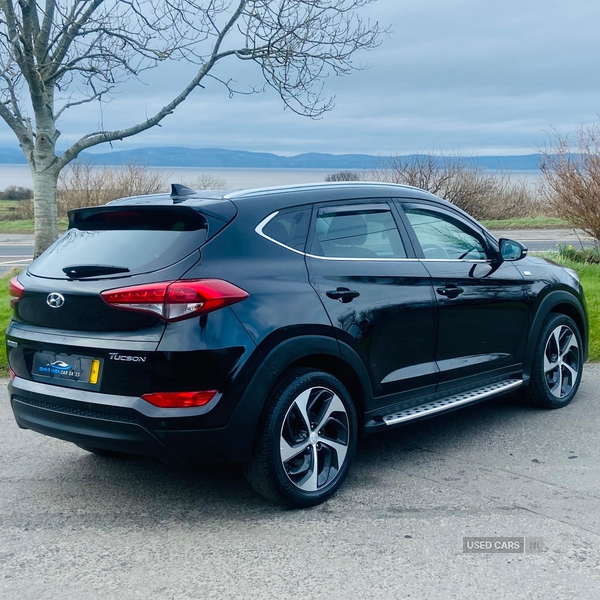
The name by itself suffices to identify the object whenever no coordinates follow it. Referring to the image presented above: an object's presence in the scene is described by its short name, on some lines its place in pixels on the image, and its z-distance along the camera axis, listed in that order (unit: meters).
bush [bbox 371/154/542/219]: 22.34
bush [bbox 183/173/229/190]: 25.61
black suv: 3.91
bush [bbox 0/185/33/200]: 41.51
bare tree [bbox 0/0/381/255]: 12.05
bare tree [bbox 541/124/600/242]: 13.92
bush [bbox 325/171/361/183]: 23.61
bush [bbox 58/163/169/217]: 24.62
